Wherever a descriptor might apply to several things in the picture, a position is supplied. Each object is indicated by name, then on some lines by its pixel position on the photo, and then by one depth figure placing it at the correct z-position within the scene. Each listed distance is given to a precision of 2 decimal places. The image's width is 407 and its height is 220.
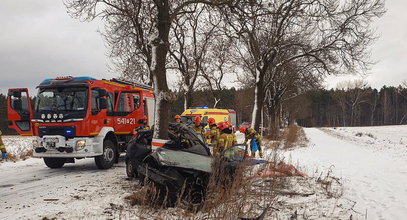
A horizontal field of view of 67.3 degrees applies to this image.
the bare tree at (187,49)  20.77
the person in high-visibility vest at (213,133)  8.88
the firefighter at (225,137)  7.89
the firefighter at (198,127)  12.13
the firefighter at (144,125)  11.03
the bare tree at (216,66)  25.66
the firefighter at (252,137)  10.80
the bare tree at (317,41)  12.17
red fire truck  8.61
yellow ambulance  17.20
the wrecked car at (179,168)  5.00
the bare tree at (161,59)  8.62
